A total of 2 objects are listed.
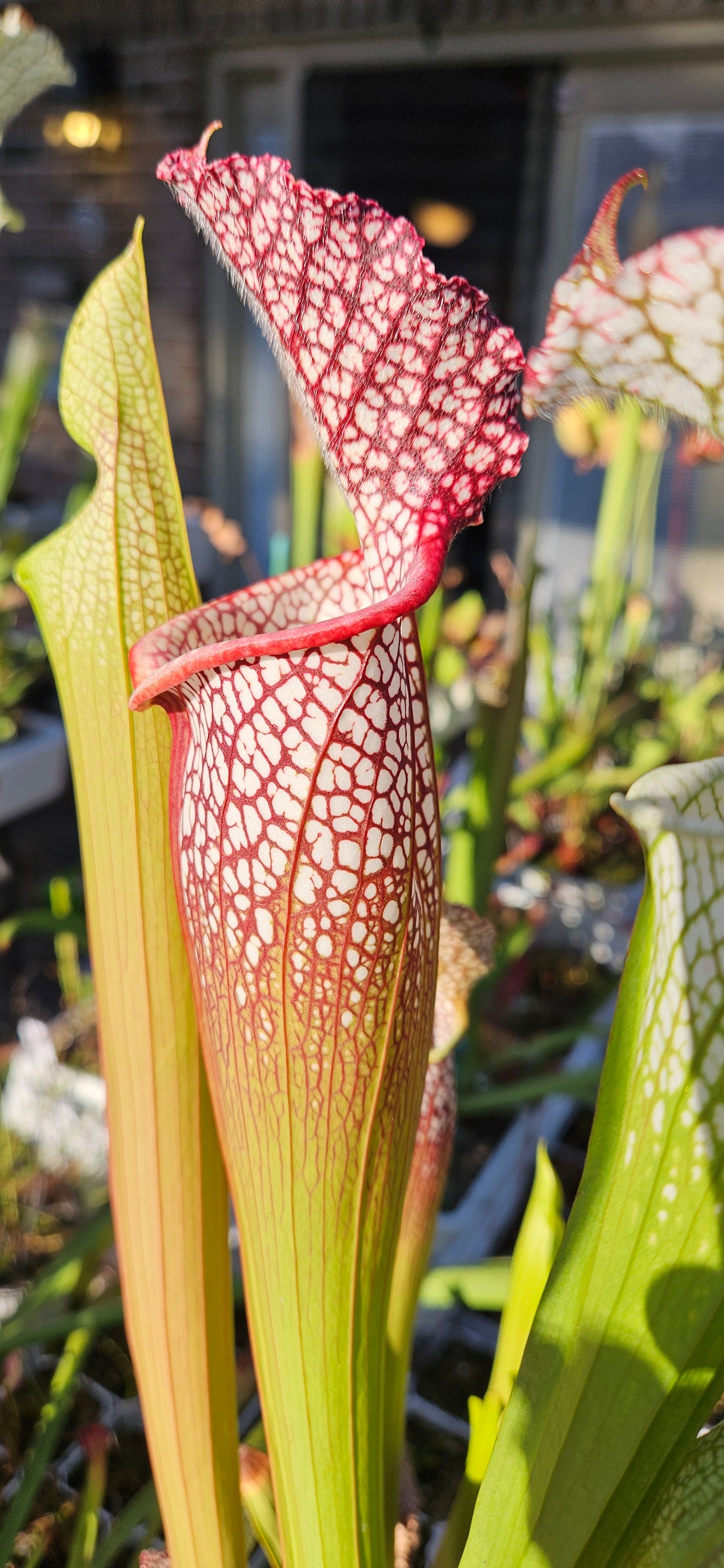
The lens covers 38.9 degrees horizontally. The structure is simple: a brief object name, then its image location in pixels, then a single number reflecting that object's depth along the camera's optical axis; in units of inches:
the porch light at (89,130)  94.0
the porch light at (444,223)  90.2
